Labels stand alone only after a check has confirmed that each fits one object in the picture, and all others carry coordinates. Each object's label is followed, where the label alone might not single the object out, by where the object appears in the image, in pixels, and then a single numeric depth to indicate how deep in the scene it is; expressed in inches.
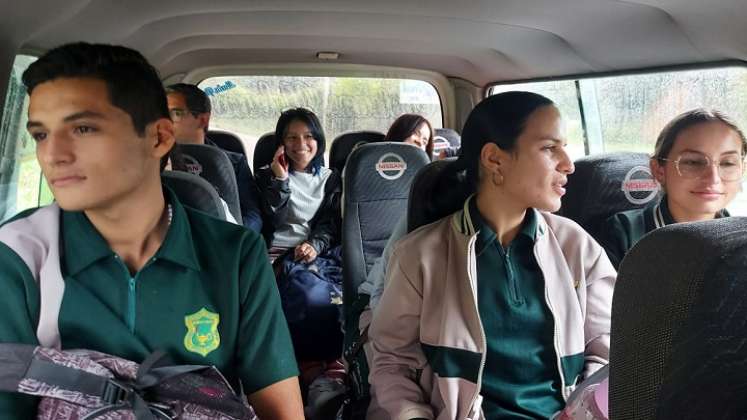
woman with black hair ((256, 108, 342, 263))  140.6
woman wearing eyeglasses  76.7
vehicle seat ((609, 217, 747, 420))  25.3
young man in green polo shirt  44.1
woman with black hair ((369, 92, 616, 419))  63.1
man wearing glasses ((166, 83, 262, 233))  130.3
